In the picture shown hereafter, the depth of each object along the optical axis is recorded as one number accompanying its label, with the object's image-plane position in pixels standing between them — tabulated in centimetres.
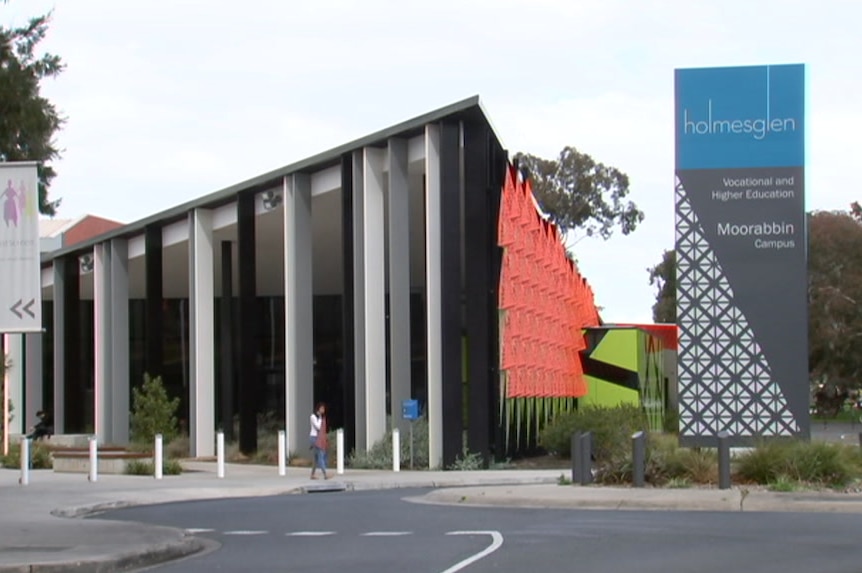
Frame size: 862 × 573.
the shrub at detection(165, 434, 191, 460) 4006
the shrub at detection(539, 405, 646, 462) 3335
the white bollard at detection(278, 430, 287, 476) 3134
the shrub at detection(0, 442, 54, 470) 3503
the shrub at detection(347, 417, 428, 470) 3294
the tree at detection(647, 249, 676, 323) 8938
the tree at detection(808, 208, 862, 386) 7450
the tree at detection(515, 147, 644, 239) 8438
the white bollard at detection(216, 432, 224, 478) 3042
